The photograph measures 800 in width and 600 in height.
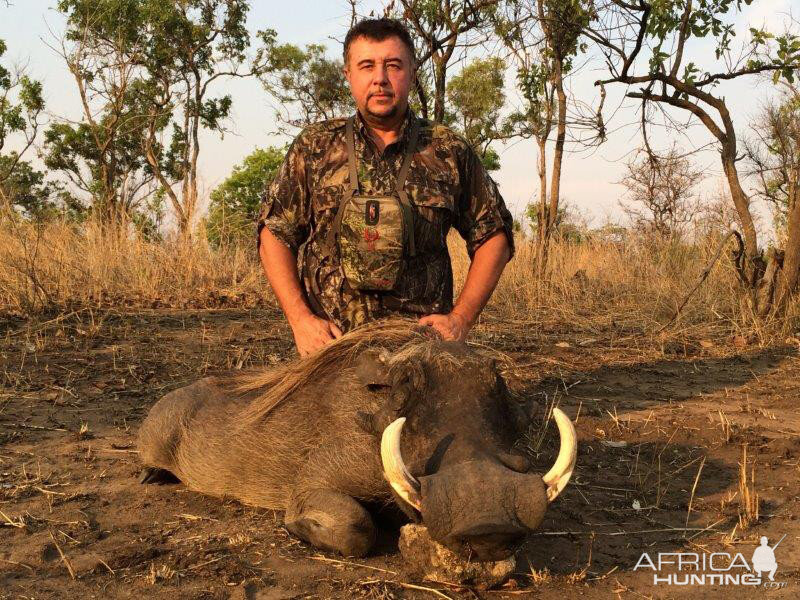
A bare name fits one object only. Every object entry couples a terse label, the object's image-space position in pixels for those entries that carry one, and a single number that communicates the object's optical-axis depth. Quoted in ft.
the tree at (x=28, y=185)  77.97
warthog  7.09
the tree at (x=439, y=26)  27.94
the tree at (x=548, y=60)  30.89
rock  7.80
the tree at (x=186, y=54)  64.26
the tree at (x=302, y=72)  70.23
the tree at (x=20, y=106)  61.72
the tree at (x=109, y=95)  57.72
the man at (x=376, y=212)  11.87
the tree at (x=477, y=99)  77.41
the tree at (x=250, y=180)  73.92
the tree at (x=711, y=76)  23.35
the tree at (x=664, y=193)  56.49
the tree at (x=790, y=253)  22.62
